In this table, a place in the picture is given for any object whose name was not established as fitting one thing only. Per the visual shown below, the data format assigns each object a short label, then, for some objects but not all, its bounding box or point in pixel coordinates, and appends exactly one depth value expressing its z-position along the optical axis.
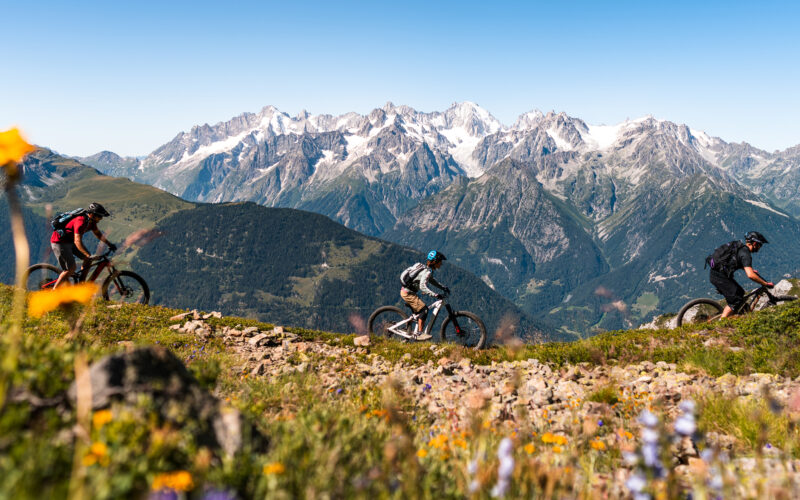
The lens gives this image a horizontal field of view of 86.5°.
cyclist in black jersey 15.09
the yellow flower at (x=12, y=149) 2.42
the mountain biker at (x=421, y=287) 15.38
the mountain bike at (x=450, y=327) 15.55
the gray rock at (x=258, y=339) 13.20
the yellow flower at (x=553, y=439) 4.44
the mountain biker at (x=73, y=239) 13.70
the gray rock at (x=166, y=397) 3.40
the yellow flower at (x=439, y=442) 4.52
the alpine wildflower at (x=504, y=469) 2.75
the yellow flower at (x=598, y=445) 4.98
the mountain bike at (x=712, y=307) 15.55
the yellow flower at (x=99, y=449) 2.51
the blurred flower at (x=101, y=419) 2.76
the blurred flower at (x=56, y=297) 2.54
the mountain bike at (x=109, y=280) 15.38
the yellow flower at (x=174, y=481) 2.53
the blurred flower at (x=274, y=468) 2.86
